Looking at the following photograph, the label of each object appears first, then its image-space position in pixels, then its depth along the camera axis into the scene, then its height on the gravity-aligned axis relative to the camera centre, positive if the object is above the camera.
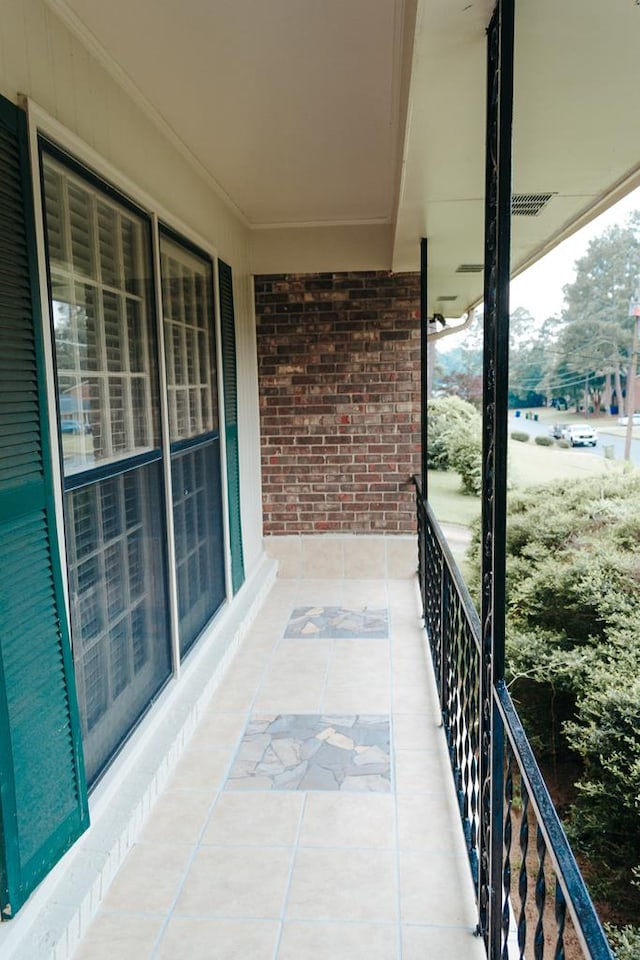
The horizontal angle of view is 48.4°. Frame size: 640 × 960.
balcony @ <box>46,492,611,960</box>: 1.90 -1.49
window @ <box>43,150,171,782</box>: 2.22 -0.17
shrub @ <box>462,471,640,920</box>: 2.87 -1.35
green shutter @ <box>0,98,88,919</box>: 1.75 -0.50
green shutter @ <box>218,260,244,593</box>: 4.47 -0.08
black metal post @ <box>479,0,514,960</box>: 1.52 -0.10
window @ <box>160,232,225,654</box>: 3.40 -0.17
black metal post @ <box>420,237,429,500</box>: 4.80 +0.12
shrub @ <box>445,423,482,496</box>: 8.54 -0.73
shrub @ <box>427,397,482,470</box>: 9.22 -0.38
